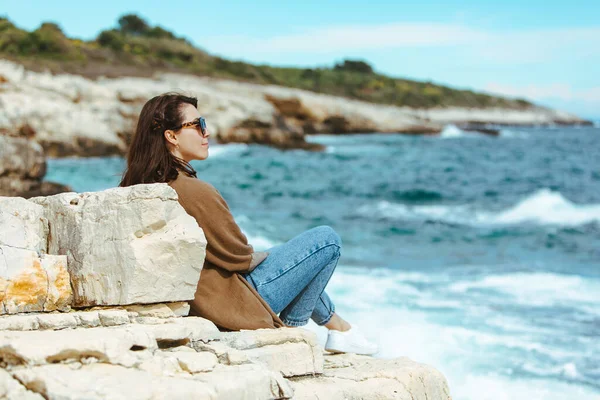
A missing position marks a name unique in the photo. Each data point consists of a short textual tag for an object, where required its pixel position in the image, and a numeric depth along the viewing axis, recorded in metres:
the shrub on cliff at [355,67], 98.44
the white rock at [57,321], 3.43
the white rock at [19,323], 3.35
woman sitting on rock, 3.99
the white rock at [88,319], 3.53
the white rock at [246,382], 3.03
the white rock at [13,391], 2.69
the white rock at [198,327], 3.62
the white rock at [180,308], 3.85
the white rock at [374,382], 3.72
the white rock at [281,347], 3.76
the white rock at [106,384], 2.72
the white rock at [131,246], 3.69
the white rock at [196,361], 3.20
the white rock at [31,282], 3.56
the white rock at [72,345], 2.86
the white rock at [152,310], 3.76
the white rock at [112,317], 3.57
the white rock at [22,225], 3.65
